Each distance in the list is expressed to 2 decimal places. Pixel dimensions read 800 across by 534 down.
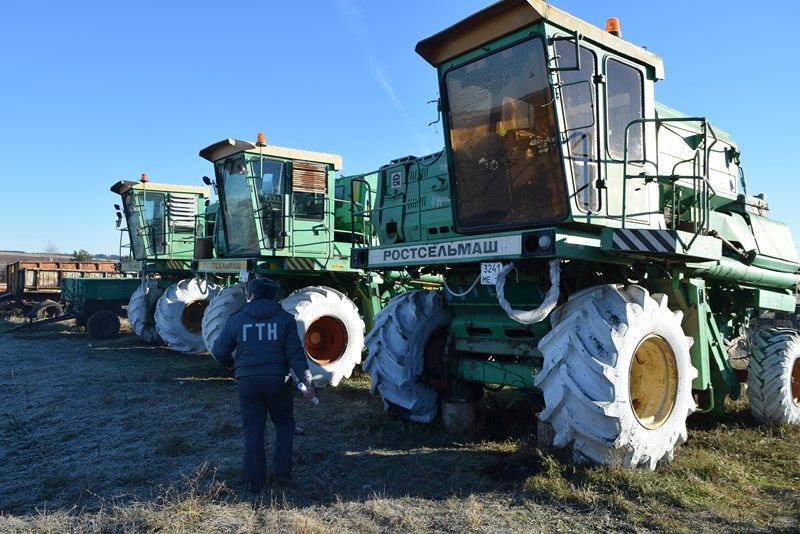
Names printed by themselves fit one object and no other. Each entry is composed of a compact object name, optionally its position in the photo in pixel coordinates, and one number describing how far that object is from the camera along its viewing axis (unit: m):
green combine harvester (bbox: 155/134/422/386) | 9.52
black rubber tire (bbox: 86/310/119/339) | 16.55
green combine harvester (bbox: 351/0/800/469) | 4.87
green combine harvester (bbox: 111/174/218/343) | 14.73
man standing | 4.87
